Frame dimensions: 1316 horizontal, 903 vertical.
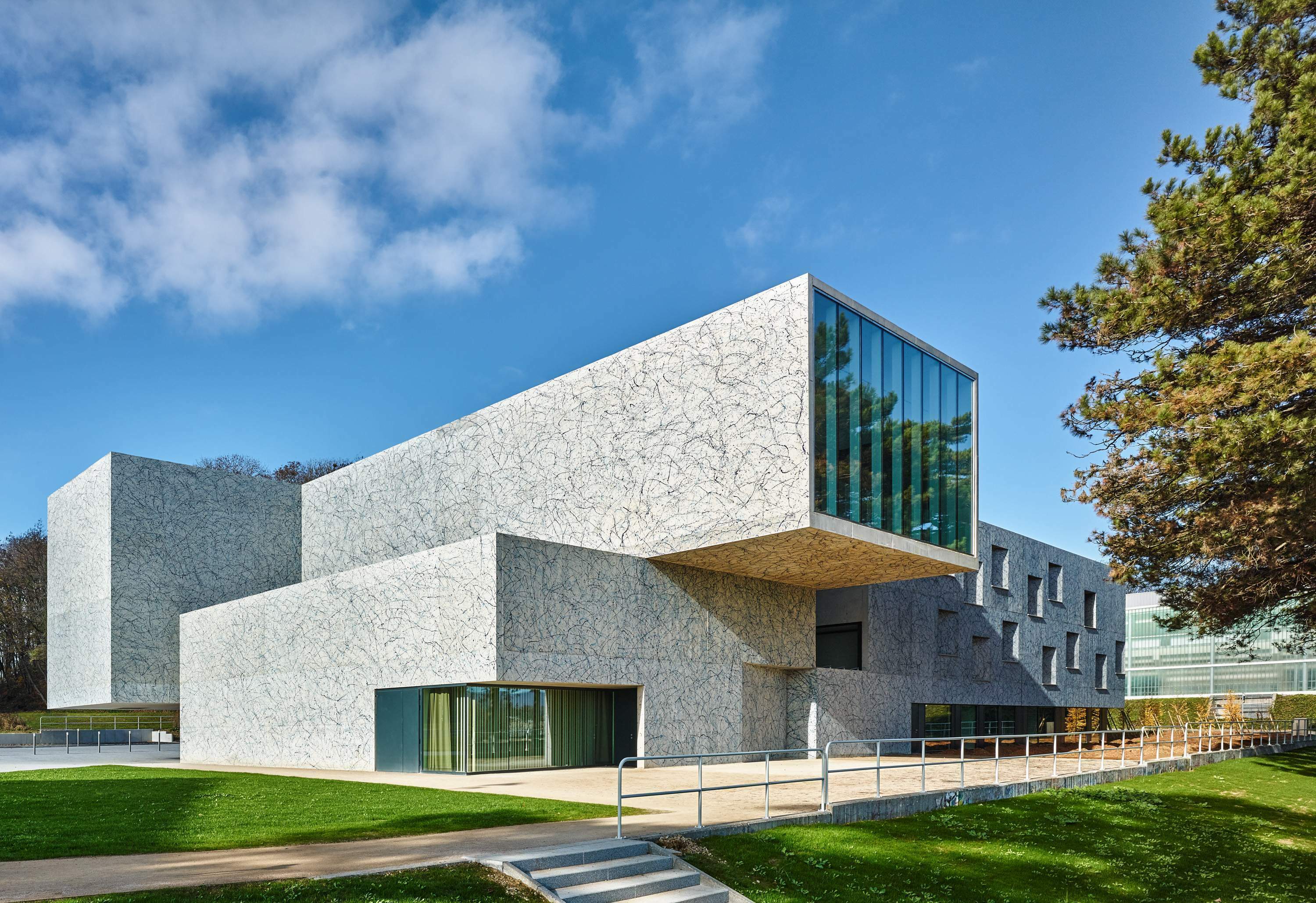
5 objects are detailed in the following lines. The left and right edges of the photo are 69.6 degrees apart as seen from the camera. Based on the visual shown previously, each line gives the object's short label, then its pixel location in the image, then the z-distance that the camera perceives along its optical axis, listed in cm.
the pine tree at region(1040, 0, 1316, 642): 1105
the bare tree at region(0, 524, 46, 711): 5541
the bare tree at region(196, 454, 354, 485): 6344
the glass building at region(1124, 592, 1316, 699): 5875
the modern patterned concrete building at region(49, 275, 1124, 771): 2080
